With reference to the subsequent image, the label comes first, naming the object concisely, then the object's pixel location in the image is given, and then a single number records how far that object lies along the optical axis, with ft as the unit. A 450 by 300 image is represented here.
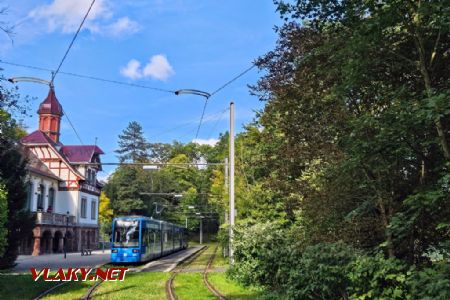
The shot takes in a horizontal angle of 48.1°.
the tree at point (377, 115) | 22.29
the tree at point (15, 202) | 85.20
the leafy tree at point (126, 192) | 262.26
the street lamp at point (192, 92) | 63.77
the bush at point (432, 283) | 18.94
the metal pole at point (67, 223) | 165.02
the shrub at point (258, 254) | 47.44
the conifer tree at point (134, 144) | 359.25
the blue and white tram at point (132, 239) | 100.99
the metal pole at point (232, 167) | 71.46
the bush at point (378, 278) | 24.97
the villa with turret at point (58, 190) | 152.97
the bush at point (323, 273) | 29.40
